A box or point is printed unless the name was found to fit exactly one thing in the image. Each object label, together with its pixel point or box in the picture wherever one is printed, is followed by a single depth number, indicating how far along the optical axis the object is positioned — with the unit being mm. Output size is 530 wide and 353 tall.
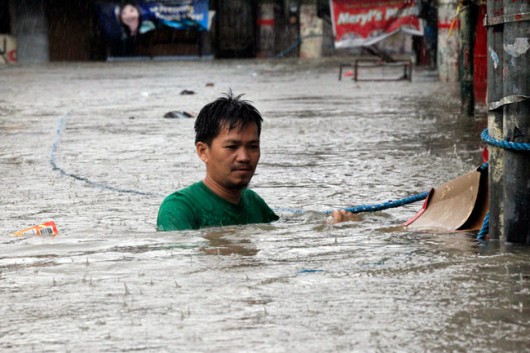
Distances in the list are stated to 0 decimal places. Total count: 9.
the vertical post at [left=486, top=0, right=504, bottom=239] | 4852
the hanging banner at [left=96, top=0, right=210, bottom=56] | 41031
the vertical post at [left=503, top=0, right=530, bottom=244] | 4691
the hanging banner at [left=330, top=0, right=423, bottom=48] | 30062
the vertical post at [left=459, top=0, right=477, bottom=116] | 13531
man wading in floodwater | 5367
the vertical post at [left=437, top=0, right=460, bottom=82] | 21672
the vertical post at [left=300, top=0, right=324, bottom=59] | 40656
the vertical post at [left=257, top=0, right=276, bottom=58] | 41781
